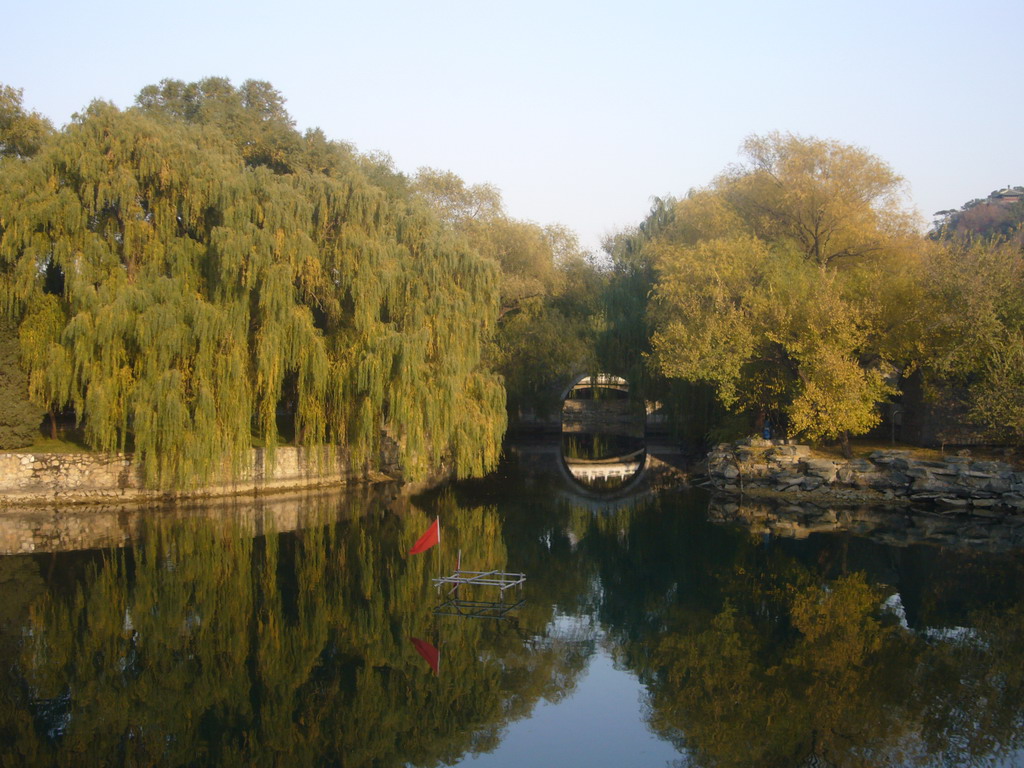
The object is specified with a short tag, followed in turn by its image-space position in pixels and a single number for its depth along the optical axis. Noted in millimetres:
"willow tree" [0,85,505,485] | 19266
